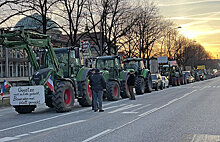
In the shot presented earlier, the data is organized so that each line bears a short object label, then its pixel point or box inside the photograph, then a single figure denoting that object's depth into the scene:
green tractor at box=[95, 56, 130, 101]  19.12
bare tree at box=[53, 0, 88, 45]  25.66
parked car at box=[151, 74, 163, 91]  28.80
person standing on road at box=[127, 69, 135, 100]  18.33
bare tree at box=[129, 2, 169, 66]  43.88
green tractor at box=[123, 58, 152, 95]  24.62
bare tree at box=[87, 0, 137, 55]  30.91
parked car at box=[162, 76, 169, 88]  33.10
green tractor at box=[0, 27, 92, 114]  11.81
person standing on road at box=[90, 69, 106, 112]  12.49
